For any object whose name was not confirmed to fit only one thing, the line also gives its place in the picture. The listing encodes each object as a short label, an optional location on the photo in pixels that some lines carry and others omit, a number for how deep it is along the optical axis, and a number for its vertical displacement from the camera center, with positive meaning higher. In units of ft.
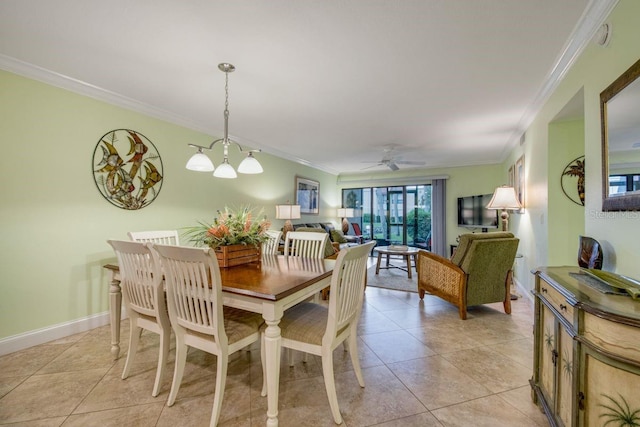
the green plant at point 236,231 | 6.88 -0.41
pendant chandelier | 7.44 +1.38
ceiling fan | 17.69 +3.86
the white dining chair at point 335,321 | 5.06 -2.17
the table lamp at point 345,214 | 24.80 +0.07
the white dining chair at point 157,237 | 8.29 -0.69
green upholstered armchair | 9.80 -2.01
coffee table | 16.16 -2.12
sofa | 20.56 -1.38
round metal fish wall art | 9.36 +1.64
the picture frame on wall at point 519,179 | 13.28 +1.89
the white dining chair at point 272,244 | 9.52 -1.01
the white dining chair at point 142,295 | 5.71 -1.74
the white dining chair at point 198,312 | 4.75 -1.79
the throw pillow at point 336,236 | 20.53 -1.53
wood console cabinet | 3.06 -1.75
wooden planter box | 6.73 -1.00
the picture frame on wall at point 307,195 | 20.84 +1.60
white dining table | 4.74 -1.40
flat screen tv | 18.35 +0.19
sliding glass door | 25.08 +0.23
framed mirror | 4.63 +1.33
